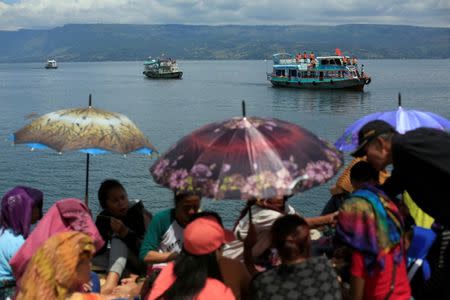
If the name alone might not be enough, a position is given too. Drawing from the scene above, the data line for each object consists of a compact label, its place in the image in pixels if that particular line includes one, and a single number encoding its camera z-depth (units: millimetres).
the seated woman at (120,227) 5250
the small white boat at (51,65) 191000
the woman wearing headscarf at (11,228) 4391
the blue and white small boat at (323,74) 61281
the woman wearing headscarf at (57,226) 3975
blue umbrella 5305
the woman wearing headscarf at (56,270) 2920
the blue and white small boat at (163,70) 96938
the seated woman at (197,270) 3029
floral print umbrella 3357
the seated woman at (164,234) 4465
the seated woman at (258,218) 4375
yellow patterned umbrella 5223
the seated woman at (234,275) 3467
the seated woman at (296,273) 3152
